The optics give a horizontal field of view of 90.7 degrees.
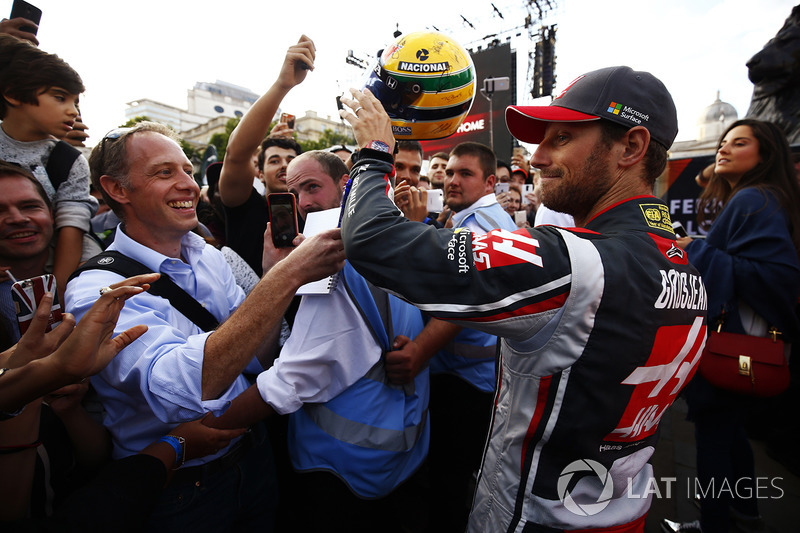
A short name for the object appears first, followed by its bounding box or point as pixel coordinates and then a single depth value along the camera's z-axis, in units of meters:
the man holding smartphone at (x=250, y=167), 2.36
